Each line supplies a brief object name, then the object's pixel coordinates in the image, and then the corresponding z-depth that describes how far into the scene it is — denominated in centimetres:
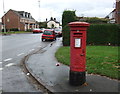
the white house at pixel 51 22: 6554
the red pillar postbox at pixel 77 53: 285
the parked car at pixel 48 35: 1335
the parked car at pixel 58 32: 1881
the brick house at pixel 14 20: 3977
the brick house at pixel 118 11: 1135
